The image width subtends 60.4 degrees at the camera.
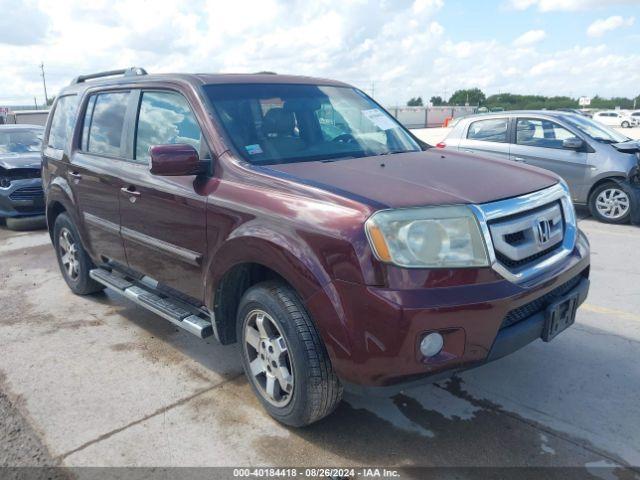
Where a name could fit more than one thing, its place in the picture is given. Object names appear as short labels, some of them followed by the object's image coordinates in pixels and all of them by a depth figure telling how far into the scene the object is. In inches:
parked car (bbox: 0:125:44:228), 340.5
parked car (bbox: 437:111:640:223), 309.7
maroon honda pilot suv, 96.0
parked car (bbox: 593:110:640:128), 1766.7
